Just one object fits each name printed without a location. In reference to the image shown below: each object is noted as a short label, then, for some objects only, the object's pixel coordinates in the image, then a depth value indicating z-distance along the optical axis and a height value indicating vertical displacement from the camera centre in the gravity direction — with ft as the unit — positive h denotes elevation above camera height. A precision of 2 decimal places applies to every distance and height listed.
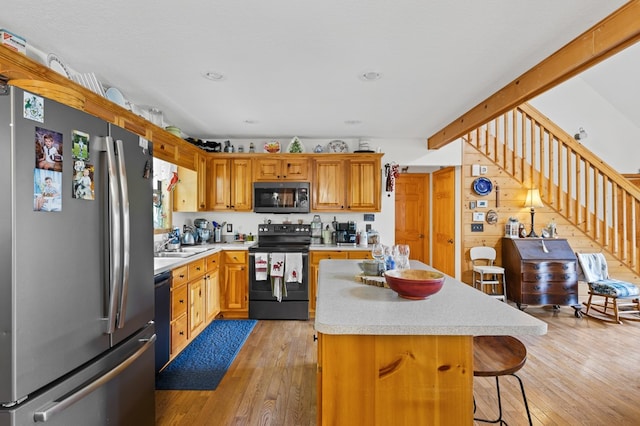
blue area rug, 7.94 -4.34
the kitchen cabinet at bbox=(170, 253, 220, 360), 8.80 -2.83
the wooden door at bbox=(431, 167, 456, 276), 15.89 -0.47
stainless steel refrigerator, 3.44 -0.72
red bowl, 4.63 -1.12
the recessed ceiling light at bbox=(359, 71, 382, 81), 8.12 +3.67
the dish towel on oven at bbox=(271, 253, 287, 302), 12.39 -2.59
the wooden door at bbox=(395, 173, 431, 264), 20.36 +0.03
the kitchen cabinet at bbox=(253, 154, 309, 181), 13.98 +2.03
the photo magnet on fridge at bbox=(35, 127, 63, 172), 3.71 +0.80
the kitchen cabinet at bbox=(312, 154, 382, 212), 13.98 +1.35
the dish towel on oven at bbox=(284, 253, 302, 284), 12.45 -2.10
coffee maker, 14.28 -0.99
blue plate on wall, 15.03 +1.25
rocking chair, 12.26 -3.14
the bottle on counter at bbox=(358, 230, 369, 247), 14.29 -1.21
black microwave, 13.84 +0.63
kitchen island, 3.89 -2.08
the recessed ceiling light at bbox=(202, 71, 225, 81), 8.18 +3.70
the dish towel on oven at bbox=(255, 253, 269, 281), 12.50 -2.11
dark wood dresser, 13.28 -2.84
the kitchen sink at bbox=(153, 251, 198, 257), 10.52 -1.40
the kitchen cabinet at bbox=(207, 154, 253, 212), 14.10 +1.33
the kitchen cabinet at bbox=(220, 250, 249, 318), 12.81 -2.97
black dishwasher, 7.69 -2.62
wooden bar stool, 4.37 -2.23
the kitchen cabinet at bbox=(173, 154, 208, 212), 13.10 +0.95
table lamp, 14.26 +0.51
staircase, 14.34 +1.84
